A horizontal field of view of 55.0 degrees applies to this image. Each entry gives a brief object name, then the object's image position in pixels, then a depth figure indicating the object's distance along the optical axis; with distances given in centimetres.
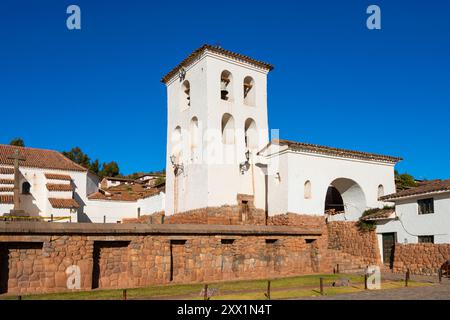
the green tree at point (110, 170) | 6850
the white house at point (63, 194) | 3075
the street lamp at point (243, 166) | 2439
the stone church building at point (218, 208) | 1359
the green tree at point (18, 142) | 5534
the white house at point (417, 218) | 1814
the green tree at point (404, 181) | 3203
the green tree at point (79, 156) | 6556
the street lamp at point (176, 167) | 2575
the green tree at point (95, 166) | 6612
